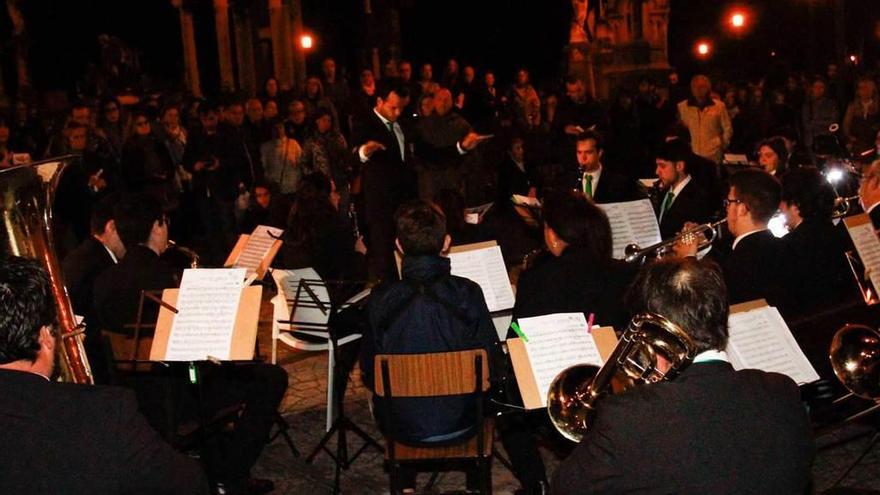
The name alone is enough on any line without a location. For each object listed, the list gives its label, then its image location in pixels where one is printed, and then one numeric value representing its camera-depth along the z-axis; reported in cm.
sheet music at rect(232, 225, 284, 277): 549
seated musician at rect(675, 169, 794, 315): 449
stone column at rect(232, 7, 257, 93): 2119
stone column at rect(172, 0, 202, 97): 1978
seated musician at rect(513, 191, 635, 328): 431
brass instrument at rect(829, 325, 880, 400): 390
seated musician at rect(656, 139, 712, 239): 650
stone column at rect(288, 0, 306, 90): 1989
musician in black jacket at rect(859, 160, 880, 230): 565
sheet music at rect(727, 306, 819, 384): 344
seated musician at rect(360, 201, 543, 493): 400
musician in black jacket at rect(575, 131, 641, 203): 694
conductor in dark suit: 845
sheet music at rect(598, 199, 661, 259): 567
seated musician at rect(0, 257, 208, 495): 212
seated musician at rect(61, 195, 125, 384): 487
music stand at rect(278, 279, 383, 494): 487
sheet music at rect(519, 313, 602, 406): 342
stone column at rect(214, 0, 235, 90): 1922
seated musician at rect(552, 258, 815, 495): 225
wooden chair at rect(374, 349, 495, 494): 377
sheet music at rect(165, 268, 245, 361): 398
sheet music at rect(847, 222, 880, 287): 451
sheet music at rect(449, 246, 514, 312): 487
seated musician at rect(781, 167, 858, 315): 459
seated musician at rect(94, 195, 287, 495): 455
